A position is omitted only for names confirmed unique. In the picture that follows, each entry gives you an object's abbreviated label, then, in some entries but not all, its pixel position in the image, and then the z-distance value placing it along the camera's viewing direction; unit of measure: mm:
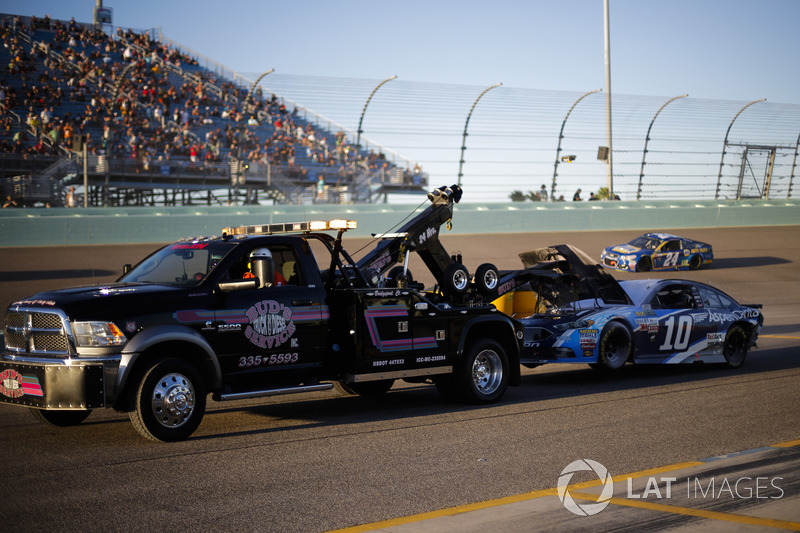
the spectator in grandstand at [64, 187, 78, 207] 26922
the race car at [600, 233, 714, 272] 27250
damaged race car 11758
